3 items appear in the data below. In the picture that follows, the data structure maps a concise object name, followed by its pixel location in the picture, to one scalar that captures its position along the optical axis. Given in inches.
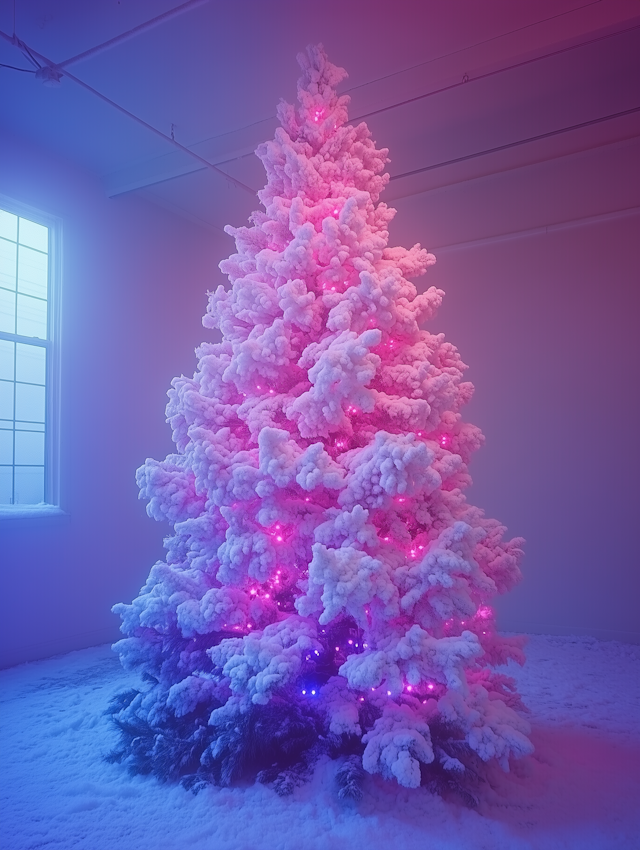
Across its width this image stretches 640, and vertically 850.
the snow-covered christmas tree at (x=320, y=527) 95.1
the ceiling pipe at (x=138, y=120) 135.3
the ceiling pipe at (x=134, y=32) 123.0
